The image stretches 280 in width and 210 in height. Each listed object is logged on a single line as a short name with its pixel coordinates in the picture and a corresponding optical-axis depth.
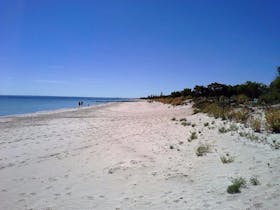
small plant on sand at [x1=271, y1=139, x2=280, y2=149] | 6.09
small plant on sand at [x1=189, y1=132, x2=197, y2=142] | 8.34
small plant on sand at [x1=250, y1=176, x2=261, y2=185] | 4.05
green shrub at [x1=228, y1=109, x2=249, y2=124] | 10.56
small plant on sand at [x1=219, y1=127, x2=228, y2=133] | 8.82
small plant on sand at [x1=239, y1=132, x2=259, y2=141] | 7.18
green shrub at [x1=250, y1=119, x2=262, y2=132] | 8.22
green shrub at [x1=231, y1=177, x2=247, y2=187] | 4.01
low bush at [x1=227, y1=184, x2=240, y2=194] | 3.89
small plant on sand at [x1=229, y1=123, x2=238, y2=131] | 8.87
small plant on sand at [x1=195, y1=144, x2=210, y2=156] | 6.41
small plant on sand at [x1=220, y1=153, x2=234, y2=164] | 5.47
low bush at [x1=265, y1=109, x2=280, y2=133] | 7.75
